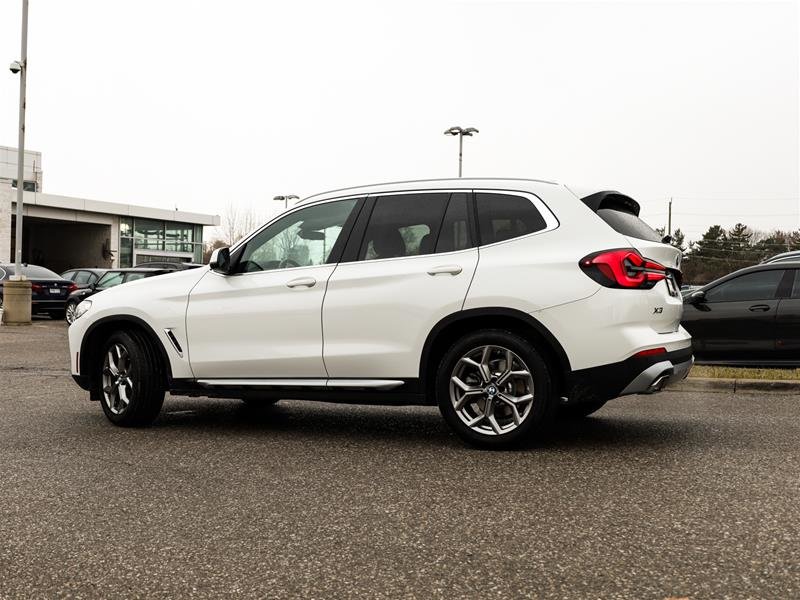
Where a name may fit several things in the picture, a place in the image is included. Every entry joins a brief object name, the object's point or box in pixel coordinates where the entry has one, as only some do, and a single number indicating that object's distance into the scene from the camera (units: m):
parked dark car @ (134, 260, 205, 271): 25.76
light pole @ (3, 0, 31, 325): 20.81
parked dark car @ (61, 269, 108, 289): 24.25
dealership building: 49.25
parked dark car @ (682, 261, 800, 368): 9.95
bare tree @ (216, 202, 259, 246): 75.50
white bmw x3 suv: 5.18
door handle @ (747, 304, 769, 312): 10.06
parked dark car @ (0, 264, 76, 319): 23.05
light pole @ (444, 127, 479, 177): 34.03
